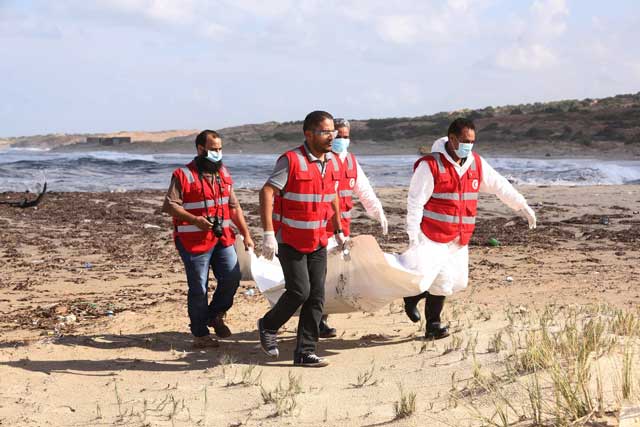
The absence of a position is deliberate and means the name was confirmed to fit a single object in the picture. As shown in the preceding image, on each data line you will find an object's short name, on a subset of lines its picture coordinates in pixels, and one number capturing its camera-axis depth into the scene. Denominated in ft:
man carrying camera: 23.63
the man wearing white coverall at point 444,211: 22.98
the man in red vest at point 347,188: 25.16
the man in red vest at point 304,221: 20.89
